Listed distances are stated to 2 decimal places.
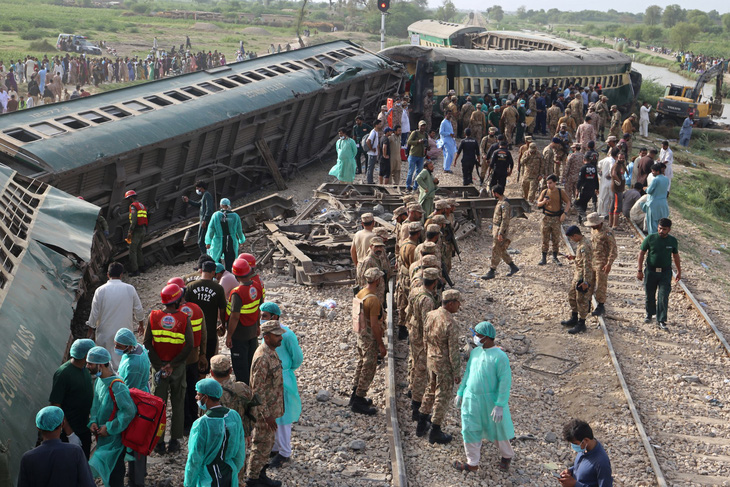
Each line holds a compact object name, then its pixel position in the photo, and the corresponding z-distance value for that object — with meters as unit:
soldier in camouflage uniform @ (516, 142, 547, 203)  15.90
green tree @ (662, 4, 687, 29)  144.00
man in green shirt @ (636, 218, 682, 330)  10.73
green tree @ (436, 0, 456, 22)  130.62
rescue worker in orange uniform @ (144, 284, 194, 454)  6.85
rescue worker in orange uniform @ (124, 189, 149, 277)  12.30
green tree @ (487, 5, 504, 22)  196.20
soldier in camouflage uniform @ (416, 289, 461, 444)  7.20
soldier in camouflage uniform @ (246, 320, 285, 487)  6.37
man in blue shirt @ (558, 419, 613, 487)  5.38
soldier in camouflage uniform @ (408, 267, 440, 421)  7.65
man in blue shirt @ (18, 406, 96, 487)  4.92
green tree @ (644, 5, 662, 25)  153.50
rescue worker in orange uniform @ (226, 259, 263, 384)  7.51
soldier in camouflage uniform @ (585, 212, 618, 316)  10.76
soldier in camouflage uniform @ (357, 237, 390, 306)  8.95
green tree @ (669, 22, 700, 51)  98.00
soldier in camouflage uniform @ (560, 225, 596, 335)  10.74
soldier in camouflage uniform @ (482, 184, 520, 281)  12.48
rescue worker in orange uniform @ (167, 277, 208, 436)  7.13
